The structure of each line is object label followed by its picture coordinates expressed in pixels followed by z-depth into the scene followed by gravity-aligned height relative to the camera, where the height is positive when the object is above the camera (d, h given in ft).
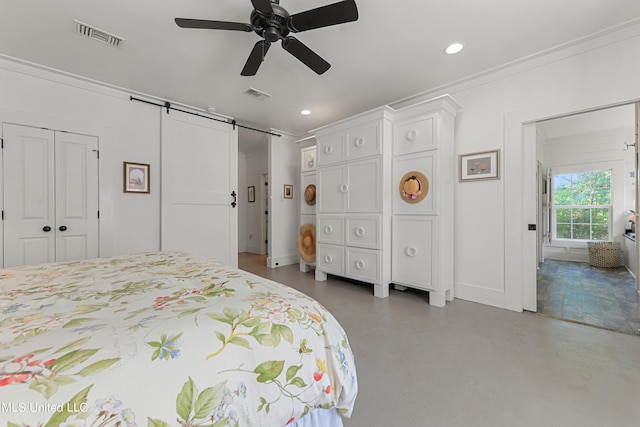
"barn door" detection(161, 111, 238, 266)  11.69 +1.34
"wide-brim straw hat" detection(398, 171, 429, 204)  9.37 +0.97
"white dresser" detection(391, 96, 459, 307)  9.11 +0.35
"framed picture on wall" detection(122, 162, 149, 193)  10.55 +1.52
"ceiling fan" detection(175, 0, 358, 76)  5.22 +4.18
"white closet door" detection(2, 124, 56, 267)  8.38 +0.61
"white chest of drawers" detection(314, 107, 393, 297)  10.17 +0.60
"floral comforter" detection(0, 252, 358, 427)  1.75 -1.19
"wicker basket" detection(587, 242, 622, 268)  14.70 -2.47
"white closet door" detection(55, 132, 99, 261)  9.21 +0.63
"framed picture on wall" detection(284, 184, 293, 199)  16.70 +1.44
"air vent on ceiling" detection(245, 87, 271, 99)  10.66 +5.14
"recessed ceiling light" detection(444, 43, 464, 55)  7.75 +5.10
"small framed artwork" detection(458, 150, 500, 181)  9.16 +1.76
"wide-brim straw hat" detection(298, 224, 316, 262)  14.05 -1.67
